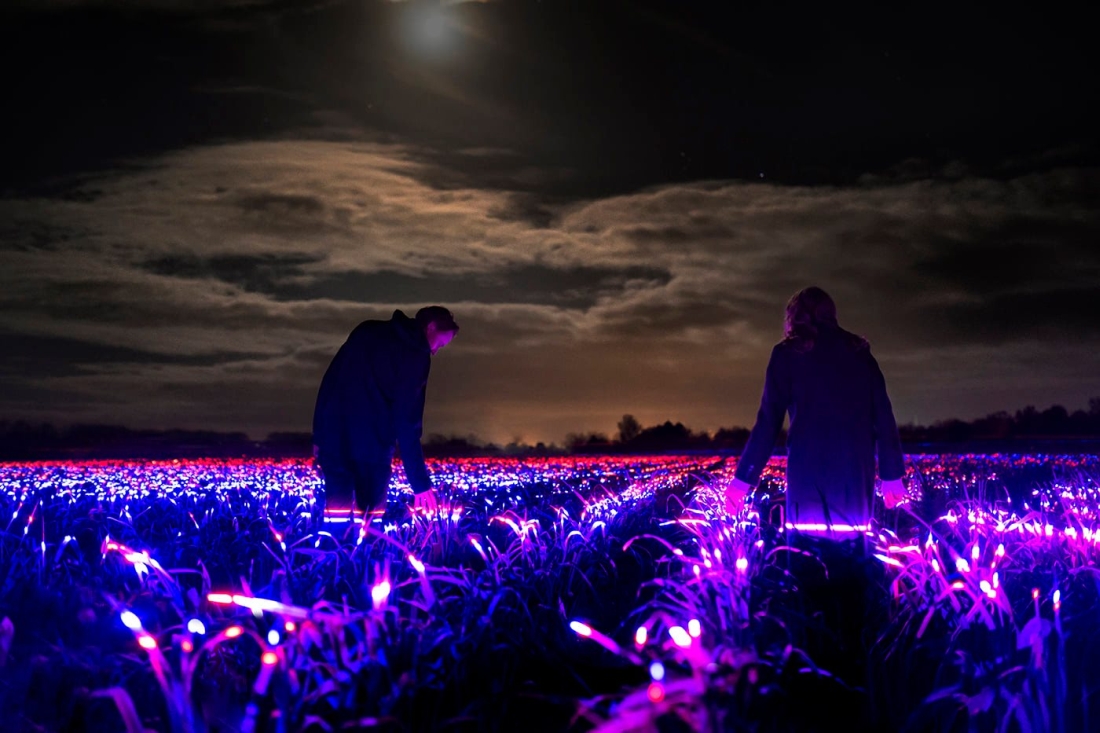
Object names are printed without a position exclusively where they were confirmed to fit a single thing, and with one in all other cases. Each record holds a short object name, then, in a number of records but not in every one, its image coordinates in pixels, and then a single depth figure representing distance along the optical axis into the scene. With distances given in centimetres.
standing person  605
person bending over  758
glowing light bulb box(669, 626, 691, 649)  388
